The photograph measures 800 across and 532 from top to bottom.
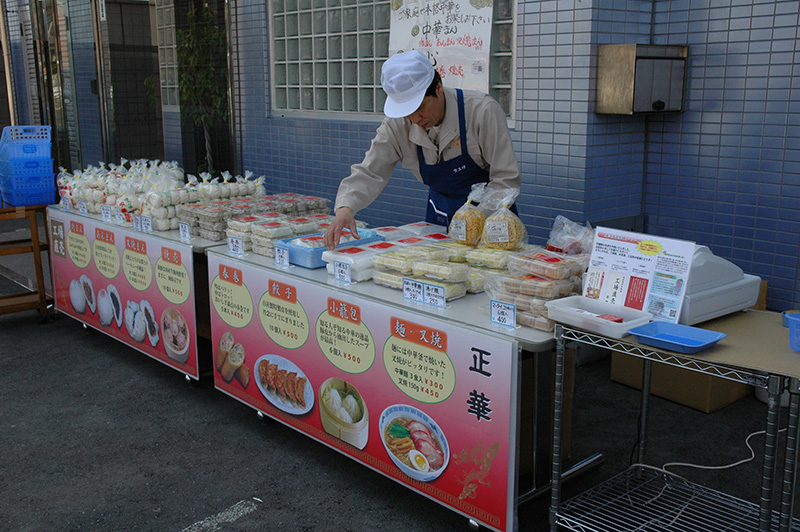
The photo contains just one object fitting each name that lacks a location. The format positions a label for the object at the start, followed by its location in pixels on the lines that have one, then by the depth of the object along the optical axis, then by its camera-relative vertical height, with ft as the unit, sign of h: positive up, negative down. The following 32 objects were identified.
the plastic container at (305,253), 11.73 -2.30
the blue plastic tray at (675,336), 7.24 -2.33
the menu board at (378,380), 8.83 -3.86
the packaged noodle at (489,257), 10.15 -2.06
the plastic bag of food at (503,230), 10.37 -1.70
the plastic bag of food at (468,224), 10.85 -1.70
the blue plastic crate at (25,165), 17.93 -1.32
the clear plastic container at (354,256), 10.83 -2.19
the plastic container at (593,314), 7.79 -2.29
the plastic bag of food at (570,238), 10.00 -1.77
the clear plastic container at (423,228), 12.62 -2.05
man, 11.09 -0.57
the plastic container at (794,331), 7.34 -2.23
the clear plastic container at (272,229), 12.65 -2.07
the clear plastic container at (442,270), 9.89 -2.18
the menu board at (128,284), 14.30 -3.79
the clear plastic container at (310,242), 11.91 -2.15
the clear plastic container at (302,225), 13.15 -2.08
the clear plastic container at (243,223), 13.08 -2.02
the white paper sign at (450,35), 17.54 +1.93
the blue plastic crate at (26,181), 17.94 -1.71
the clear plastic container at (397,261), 10.38 -2.16
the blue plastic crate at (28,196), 18.01 -2.10
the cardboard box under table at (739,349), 7.24 -2.48
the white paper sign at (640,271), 8.03 -1.84
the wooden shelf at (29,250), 18.26 -3.65
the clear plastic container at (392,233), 12.37 -2.10
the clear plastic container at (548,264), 9.05 -1.94
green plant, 26.00 +1.43
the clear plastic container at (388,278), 10.40 -2.42
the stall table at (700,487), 6.96 -3.98
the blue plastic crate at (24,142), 17.88 -0.74
